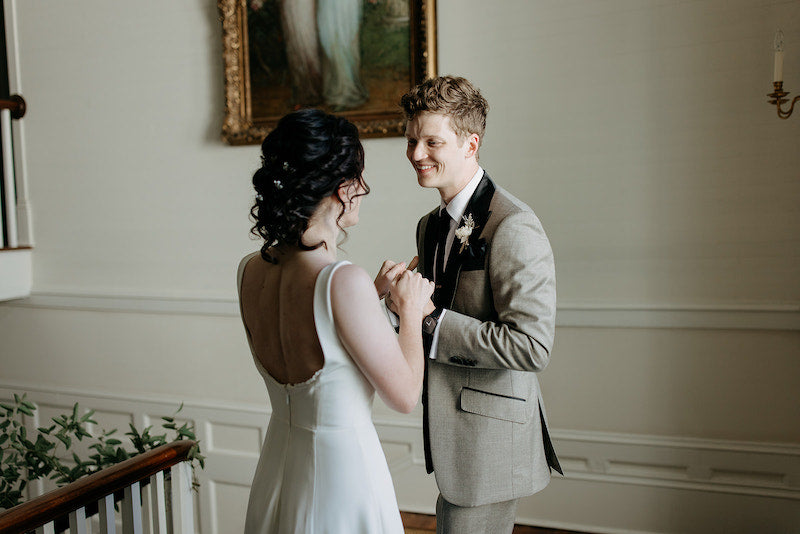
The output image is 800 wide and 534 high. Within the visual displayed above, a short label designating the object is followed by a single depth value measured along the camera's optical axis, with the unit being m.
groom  1.90
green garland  2.66
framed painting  3.55
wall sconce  2.49
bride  1.57
